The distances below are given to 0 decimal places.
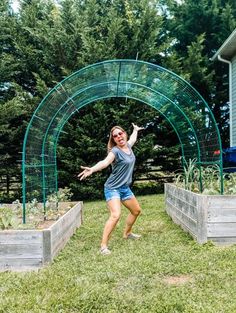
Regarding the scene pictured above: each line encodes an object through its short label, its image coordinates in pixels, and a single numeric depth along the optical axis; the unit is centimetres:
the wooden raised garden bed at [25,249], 444
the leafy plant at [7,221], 482
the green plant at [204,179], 607
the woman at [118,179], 530
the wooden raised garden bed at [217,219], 515
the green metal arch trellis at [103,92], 657
